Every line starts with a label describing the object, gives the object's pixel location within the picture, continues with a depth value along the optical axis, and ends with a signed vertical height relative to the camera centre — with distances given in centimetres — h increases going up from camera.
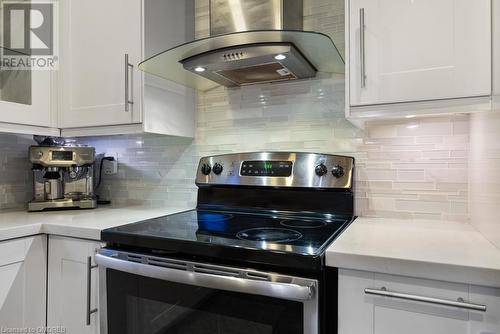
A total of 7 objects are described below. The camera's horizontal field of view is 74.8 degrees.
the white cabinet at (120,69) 143 +45
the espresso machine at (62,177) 166 -7
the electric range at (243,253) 85 -25
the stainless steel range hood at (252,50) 112 +42
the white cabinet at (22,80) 154 +41
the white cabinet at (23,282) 121 -45
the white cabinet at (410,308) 73 -34
